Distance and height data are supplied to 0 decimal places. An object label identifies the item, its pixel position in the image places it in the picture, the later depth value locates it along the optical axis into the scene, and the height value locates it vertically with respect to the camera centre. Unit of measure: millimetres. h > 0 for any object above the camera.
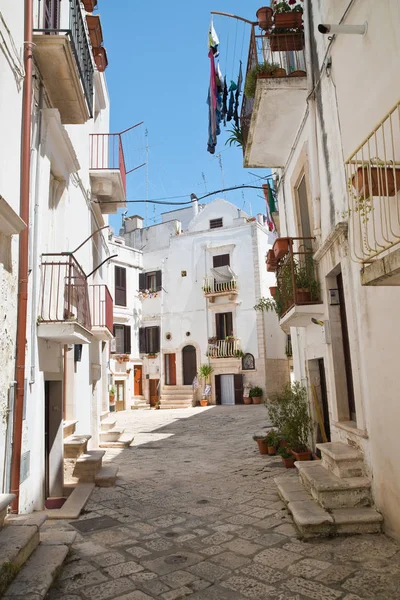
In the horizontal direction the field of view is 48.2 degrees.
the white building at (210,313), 26984 +3868
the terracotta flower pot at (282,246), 7766 +2137
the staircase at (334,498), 4641 -1502
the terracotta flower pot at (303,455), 7672 -1459
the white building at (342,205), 4426 +2046
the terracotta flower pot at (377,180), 3561 +1508
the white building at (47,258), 4988 +1611
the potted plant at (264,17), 7401 +5790
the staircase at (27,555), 3328 -1516
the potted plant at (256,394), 25484 -1333
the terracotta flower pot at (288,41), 7578 +5511
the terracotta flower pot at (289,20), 7508 +5818
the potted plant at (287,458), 7906 -1565
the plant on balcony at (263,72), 7135 +4749
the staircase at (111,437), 11711 -1598
